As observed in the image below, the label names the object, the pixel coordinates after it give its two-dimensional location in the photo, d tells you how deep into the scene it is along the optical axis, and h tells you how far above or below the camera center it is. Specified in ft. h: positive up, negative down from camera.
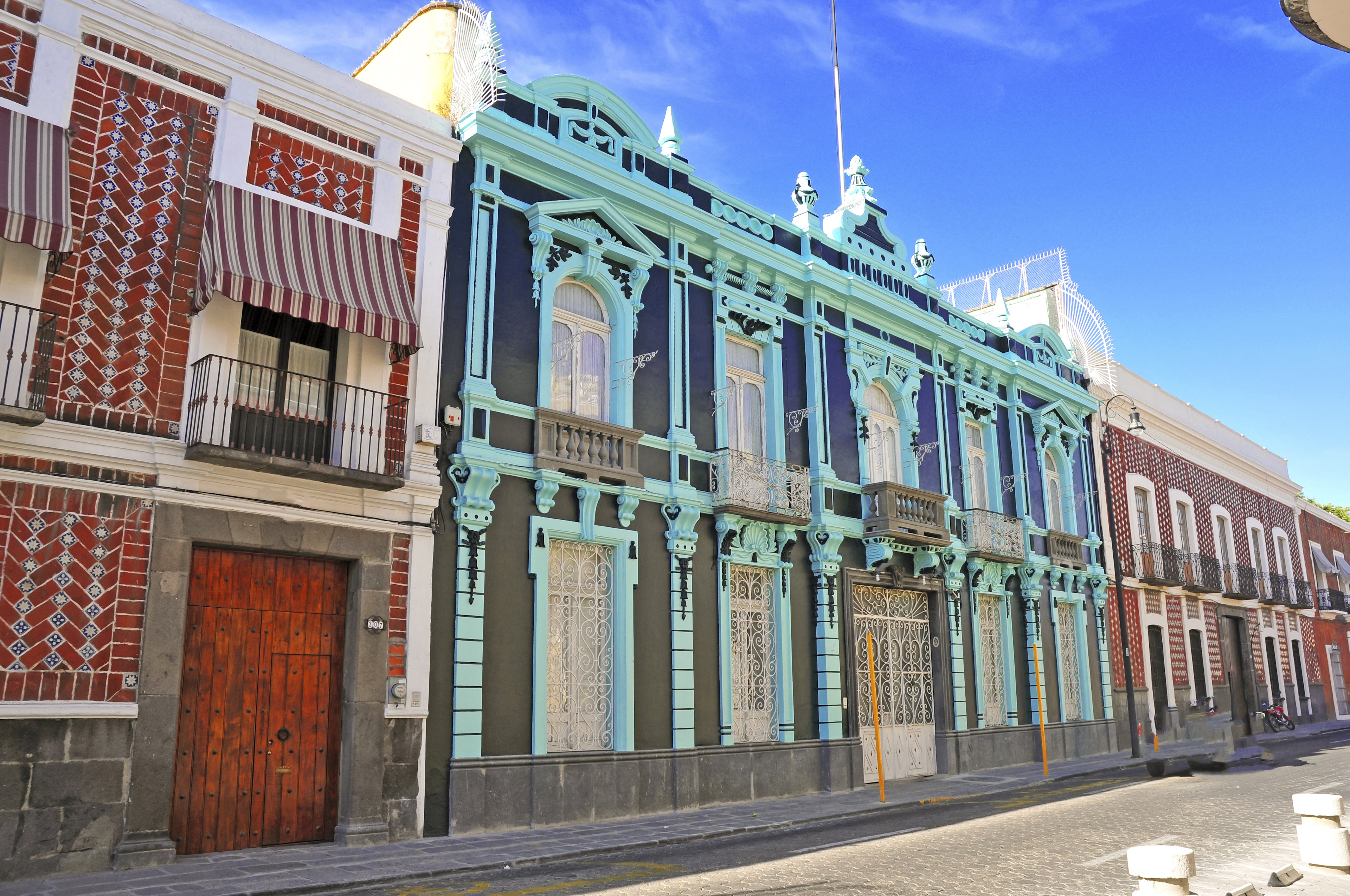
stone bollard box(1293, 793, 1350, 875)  26.66 -3.88
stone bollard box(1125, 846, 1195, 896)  19.39 -3.46
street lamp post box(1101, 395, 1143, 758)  74.18 +7.15
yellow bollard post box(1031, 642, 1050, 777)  62.48 -1.23
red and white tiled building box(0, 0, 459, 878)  30.48 +7.98
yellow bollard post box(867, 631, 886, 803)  47.19 -1.88
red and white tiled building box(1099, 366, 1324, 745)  88.69 +9.72
